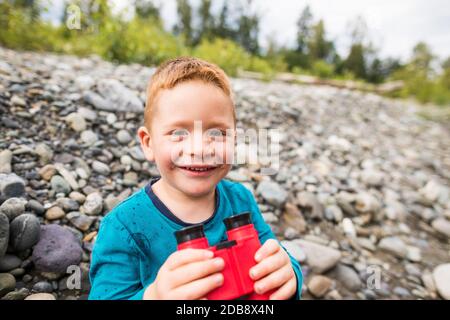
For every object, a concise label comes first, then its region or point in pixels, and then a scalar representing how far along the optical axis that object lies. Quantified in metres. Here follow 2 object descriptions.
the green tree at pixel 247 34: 22.10
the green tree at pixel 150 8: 19.81
